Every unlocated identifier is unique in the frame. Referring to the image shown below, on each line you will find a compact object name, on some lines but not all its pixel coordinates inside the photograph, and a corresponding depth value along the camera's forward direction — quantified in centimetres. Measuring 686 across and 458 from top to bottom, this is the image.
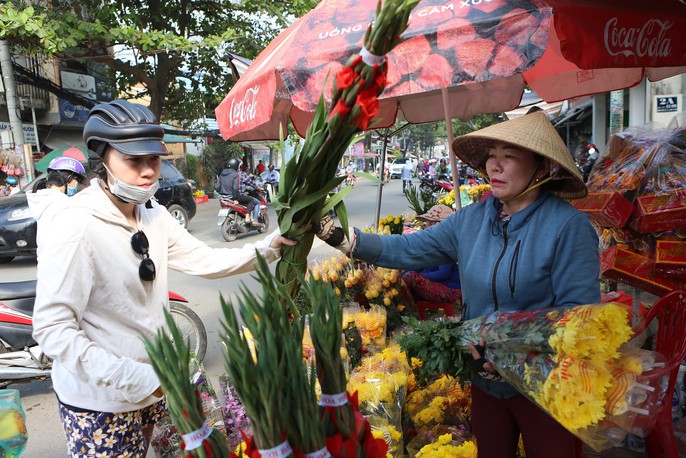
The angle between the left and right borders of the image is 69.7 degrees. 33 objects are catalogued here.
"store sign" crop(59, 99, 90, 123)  1500
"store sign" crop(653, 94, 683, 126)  721
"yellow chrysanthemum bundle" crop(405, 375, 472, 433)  226
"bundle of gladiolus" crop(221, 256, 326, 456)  80
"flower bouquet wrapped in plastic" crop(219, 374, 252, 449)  192
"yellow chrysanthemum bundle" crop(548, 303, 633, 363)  130
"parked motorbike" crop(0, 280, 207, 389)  353
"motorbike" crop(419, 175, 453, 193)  1323
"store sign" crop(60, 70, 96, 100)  1537
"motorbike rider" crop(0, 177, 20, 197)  1056
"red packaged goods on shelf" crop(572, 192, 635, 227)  305
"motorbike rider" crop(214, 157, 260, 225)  1080
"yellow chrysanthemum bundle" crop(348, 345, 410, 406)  205
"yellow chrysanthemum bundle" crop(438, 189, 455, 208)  515
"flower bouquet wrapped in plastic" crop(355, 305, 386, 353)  263
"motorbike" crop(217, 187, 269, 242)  1061
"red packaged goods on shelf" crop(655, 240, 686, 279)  300
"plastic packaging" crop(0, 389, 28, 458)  133
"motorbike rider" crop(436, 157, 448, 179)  2131
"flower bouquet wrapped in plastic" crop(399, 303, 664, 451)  130
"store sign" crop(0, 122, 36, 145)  1331
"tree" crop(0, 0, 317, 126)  1002
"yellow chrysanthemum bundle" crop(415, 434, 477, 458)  176
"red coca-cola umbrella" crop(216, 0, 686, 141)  188
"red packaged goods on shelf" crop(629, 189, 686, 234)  287
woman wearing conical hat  164
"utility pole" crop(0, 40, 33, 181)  1070
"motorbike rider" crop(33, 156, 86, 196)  546
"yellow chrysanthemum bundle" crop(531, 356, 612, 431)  128
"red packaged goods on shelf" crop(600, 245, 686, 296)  314
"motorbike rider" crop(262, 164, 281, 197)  1548
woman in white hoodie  145
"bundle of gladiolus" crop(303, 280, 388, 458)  91
